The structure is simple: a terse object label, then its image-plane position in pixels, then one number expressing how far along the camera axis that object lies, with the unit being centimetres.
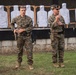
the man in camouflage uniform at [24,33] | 1145
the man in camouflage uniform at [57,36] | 1168
